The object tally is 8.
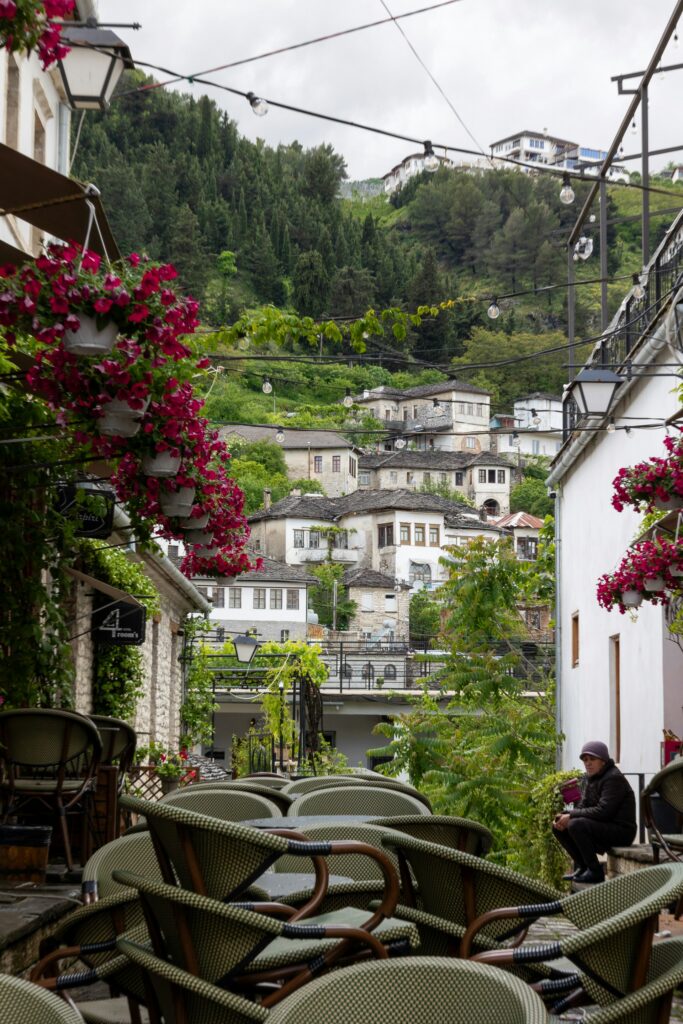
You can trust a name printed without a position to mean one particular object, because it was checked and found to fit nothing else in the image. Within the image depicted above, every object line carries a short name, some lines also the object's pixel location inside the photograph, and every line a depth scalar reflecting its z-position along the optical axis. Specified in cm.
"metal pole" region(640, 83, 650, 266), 1357
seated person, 1031
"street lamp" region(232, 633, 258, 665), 2315
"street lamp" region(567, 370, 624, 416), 1343
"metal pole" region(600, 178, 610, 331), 1531
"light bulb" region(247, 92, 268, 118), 814
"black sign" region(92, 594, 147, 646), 1320
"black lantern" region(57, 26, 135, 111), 825
